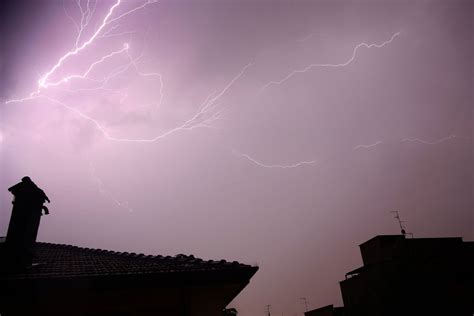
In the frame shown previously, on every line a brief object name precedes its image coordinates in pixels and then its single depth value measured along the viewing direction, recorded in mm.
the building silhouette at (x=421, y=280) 17953
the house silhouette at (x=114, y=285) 4250
